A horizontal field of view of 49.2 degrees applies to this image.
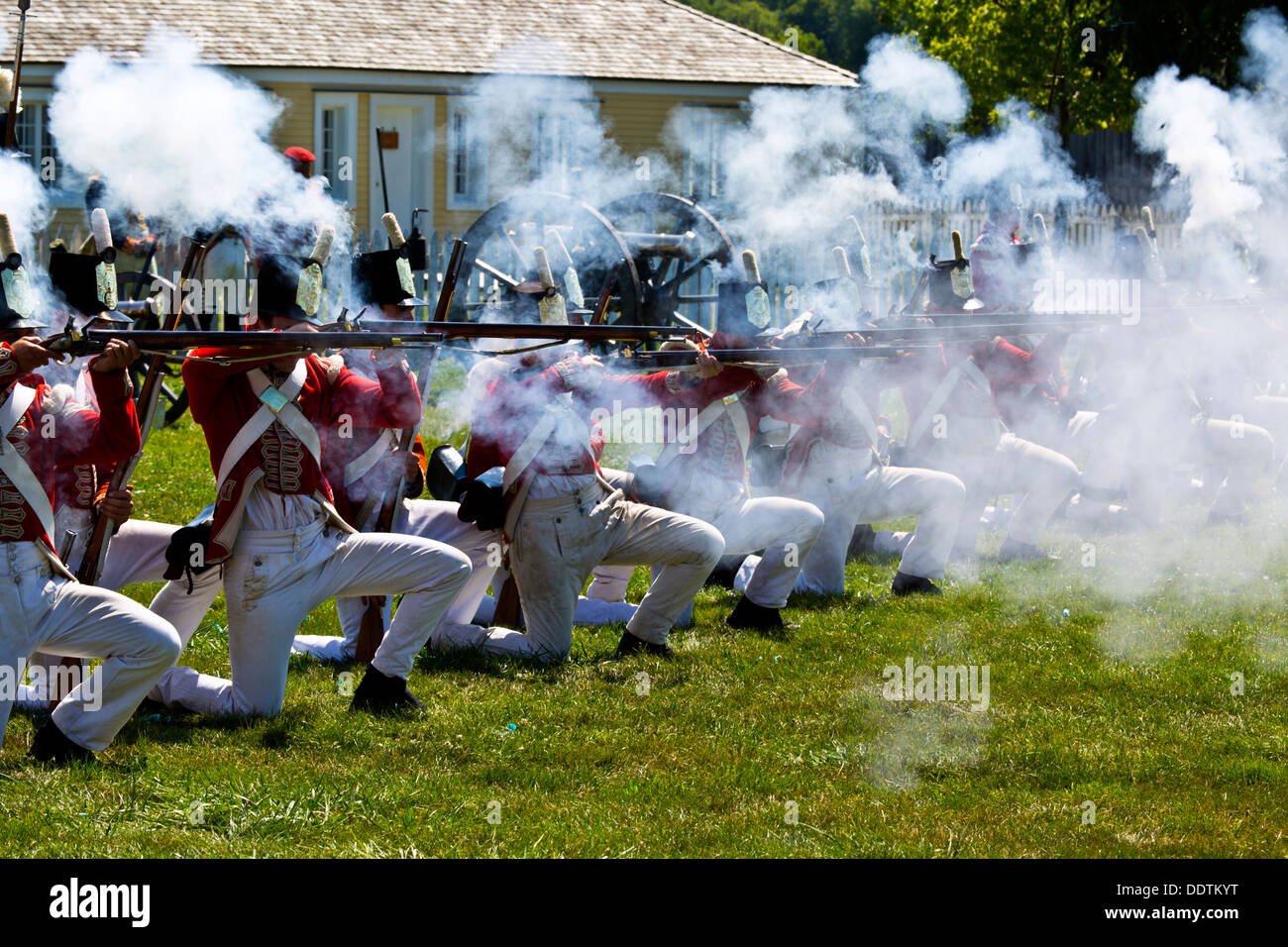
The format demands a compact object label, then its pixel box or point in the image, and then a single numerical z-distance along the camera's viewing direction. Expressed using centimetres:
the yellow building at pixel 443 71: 1892
